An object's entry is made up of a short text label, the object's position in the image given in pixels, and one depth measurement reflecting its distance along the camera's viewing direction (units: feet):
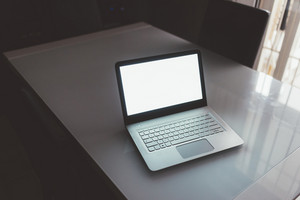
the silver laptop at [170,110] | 3.36
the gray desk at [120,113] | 3.05
